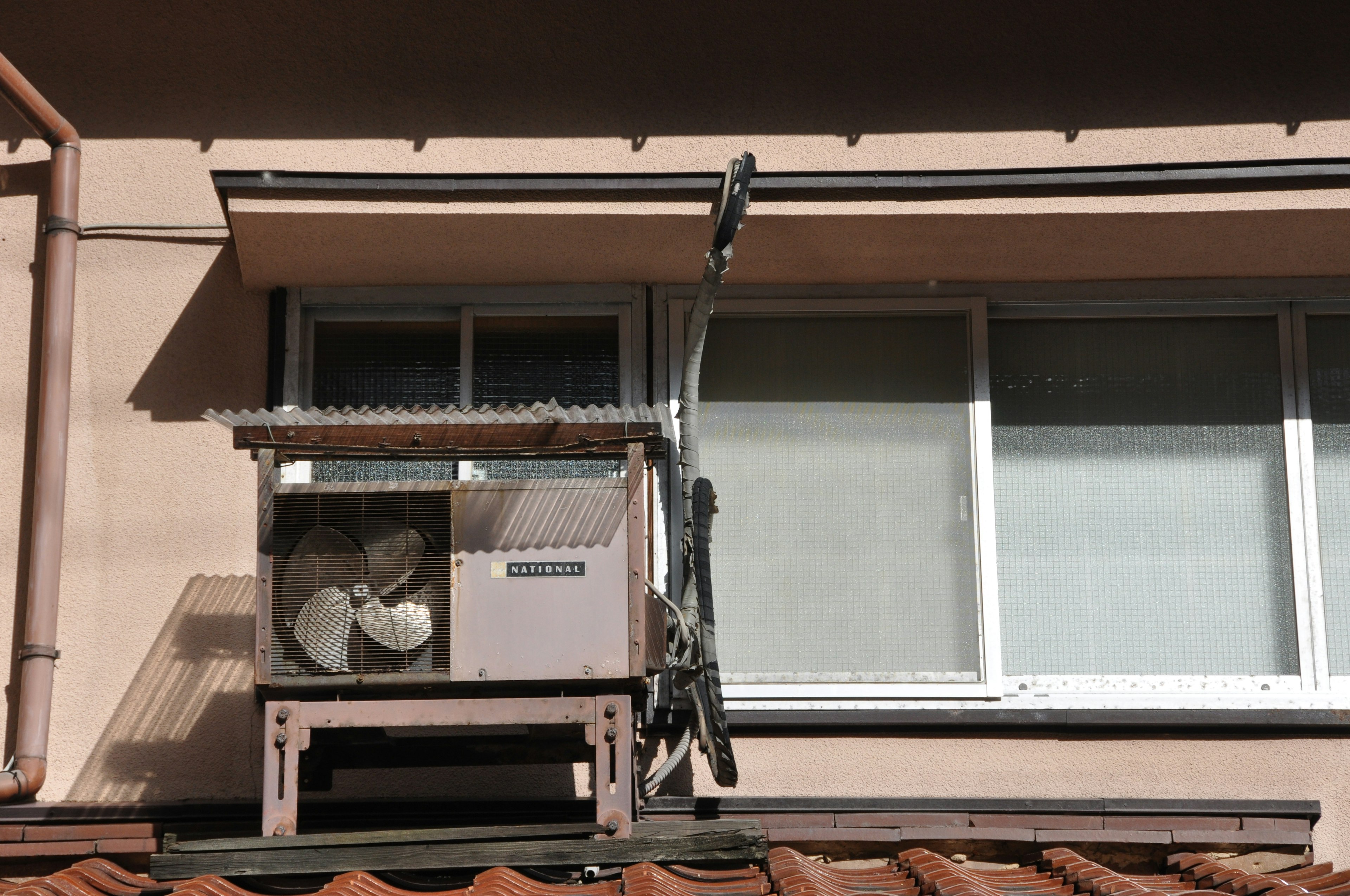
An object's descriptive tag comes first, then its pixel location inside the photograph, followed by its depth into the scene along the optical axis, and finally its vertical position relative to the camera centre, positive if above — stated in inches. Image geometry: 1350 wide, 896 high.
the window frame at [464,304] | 237.6 +57.2
